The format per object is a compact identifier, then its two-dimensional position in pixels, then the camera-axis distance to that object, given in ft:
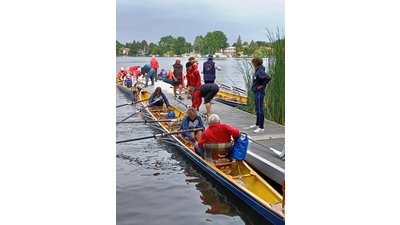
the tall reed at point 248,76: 16.36
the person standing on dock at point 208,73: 19.52
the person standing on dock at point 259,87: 13.71
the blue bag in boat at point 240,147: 11.19
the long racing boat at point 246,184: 8.54
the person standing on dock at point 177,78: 24.85
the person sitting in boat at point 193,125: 14.12
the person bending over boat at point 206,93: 18.56
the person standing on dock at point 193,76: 20.56
